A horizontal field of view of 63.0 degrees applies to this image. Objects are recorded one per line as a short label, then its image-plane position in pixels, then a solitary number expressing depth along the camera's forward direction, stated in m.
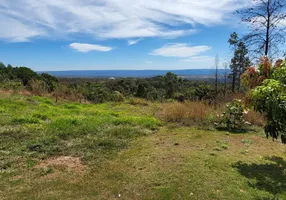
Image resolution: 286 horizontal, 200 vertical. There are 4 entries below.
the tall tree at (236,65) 13.77
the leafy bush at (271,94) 2.59
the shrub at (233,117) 6.53
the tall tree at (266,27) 6.71
